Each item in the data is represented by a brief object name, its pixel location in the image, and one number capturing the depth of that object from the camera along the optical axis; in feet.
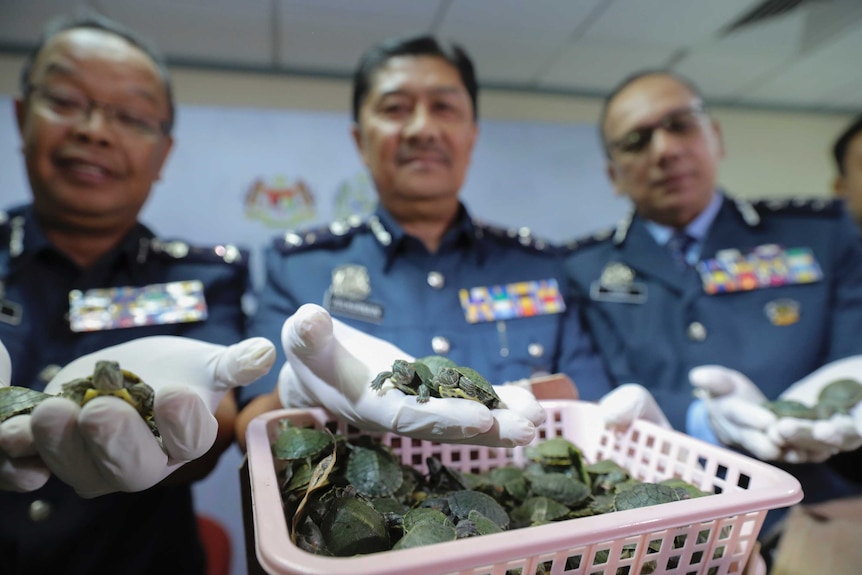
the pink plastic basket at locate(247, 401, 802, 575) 0.99
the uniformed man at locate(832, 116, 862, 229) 3.49
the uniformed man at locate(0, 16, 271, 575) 1.85
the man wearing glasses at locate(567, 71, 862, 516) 3.33
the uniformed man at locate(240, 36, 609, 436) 2.87
